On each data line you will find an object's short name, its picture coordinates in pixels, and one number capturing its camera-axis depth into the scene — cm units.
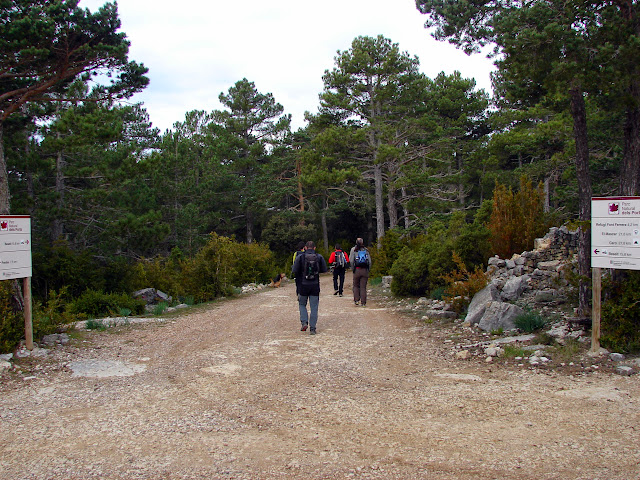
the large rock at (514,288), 923
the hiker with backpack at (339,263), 1481
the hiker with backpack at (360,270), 1219
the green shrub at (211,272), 1563
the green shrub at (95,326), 938
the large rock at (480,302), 874
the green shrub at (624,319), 615
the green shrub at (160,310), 1203
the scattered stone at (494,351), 669
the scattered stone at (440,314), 973
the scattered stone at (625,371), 550
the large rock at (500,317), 800
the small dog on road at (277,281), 2227
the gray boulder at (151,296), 1566
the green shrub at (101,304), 1255
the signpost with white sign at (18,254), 677
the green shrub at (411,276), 1307
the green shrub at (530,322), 760
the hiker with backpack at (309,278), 883
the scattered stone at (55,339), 771
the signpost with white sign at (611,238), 598
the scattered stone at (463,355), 684
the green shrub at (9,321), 688
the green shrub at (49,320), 775
